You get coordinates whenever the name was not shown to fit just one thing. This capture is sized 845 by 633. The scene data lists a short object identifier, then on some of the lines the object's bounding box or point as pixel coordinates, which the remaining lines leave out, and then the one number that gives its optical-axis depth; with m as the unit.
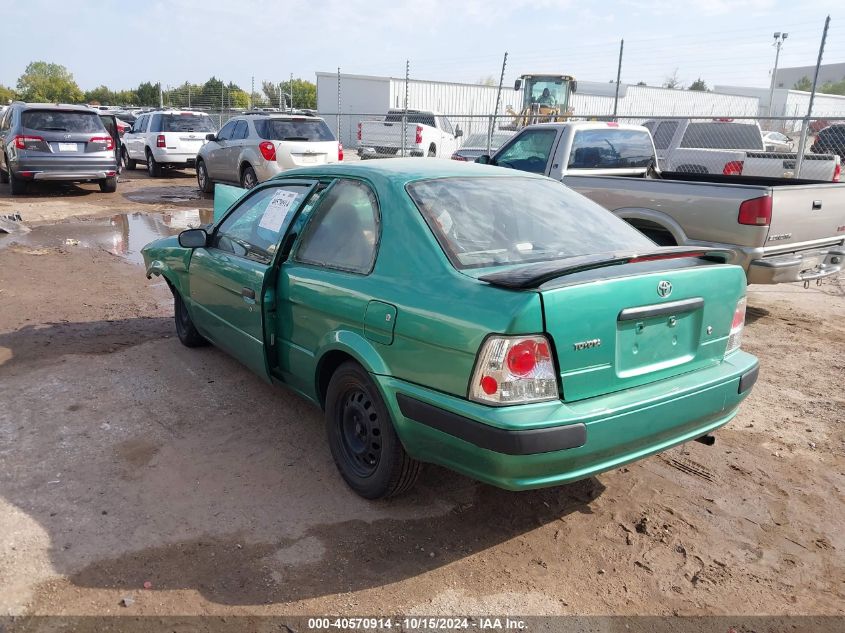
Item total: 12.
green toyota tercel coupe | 2.68
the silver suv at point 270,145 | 13.48
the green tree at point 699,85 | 62.07
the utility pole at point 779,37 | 34.00
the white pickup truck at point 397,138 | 21.31
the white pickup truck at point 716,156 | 12.56
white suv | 18.61
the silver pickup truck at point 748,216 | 5.85
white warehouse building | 36.38
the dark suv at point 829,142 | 17.73
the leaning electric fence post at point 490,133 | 15.97
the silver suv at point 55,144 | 13.32
